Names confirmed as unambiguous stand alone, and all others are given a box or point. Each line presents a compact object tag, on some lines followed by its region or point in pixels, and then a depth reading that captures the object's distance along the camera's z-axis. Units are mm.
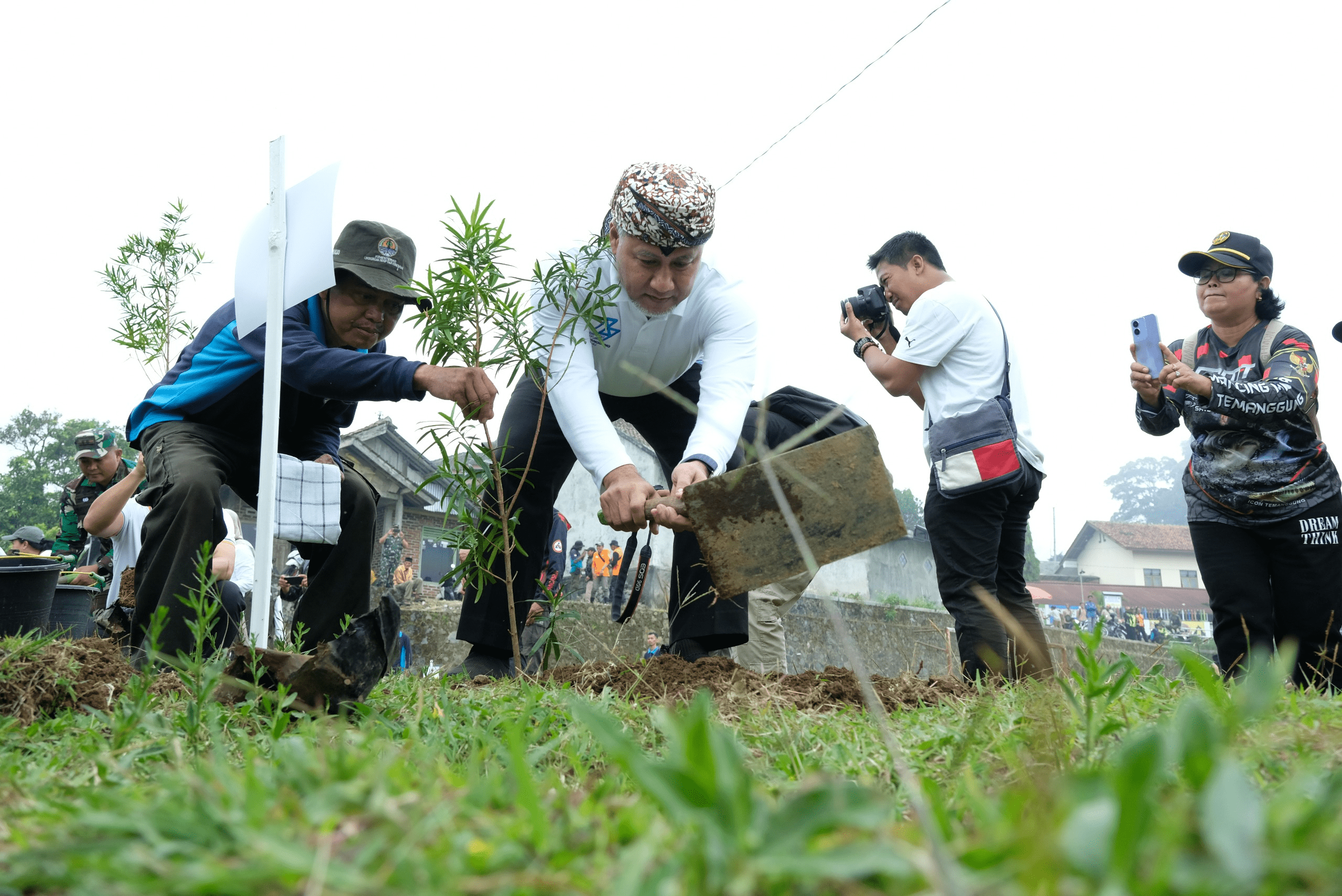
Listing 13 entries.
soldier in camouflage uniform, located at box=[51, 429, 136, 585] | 6203
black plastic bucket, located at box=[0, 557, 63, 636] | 3023
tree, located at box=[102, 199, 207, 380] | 5559
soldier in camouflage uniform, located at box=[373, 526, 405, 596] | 15062
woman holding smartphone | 3223
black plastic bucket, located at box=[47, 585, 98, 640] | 4152
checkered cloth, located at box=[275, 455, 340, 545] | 3143
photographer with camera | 3326
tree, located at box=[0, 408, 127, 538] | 37812
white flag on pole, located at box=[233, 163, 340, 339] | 2971
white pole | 2724
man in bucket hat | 2869
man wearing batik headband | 2990
